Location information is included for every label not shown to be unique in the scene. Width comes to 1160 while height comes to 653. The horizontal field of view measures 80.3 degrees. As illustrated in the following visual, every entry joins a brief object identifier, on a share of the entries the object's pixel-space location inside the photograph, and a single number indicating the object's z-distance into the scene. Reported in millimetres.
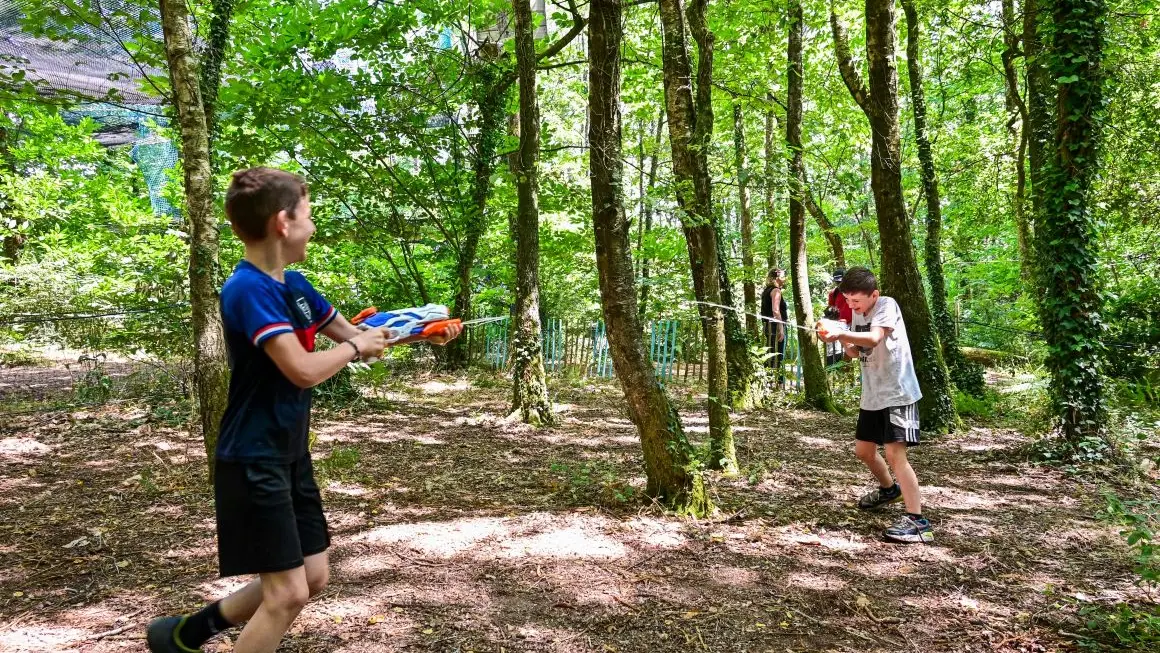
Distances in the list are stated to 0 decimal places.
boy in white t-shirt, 4422
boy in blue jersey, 2053
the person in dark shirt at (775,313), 11523
